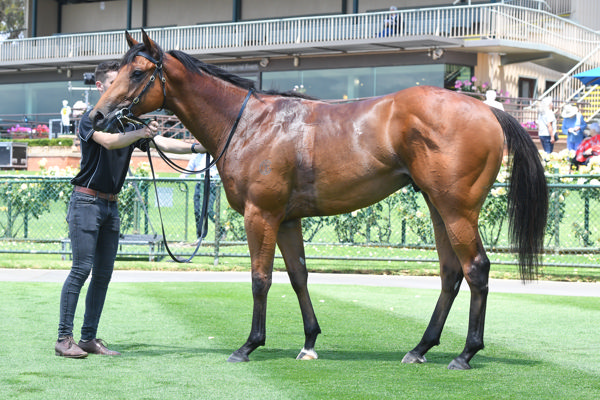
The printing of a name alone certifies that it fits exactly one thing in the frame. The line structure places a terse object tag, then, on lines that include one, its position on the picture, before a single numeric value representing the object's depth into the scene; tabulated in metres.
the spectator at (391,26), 28.91
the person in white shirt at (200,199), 13.30
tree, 48.41
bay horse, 5.74
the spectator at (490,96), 20.38
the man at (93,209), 6.13
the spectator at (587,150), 16.56
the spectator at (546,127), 20.03
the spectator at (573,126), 20.17
